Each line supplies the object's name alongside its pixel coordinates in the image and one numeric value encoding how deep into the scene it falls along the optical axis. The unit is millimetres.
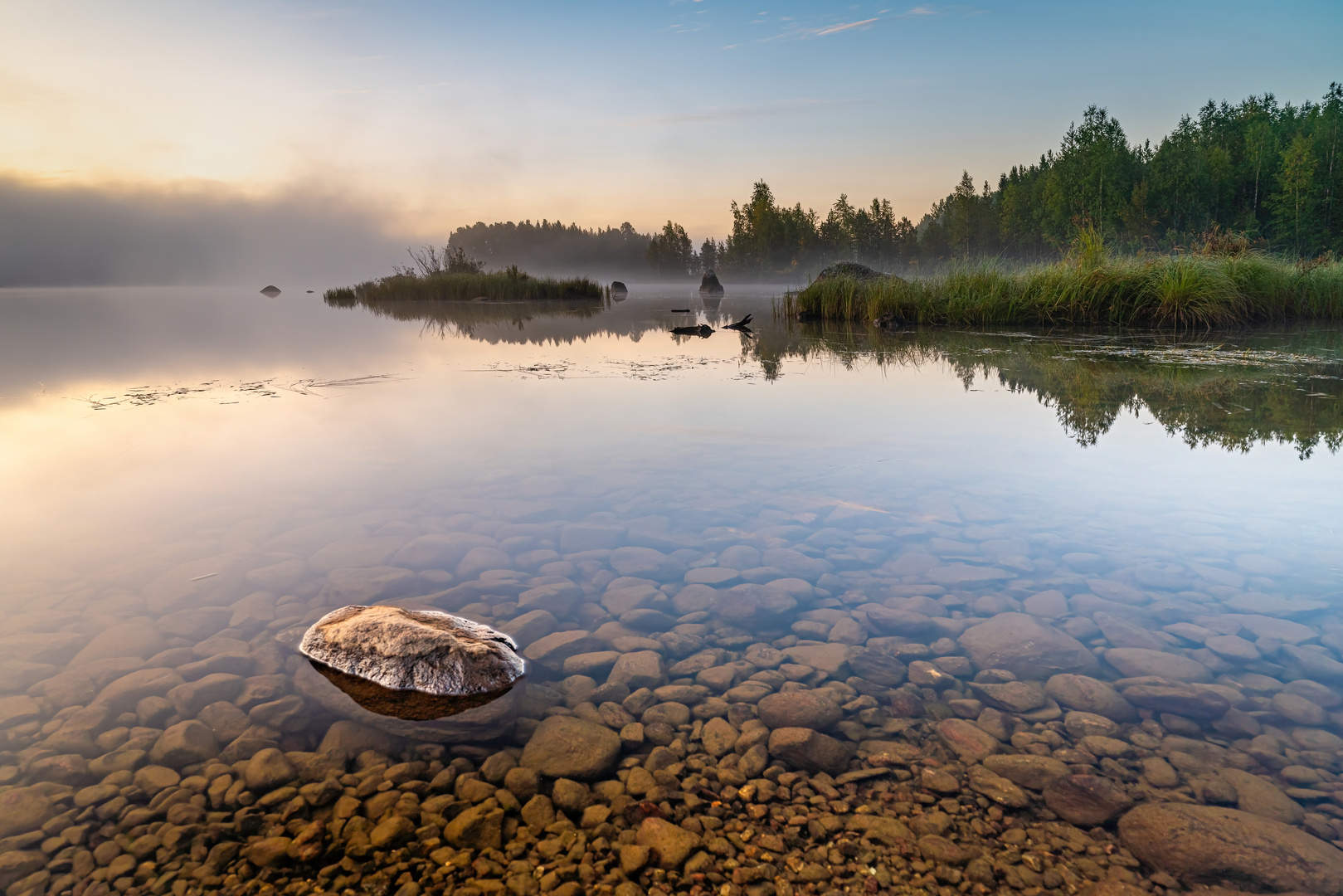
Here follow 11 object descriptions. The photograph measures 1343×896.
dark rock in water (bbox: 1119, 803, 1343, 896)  1605
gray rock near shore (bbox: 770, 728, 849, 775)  2057
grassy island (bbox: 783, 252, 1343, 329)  14281
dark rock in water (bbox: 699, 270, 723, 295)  51303
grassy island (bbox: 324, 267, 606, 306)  34719
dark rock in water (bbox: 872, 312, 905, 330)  17094
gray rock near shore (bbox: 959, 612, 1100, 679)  2498
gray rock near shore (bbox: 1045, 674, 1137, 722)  2244
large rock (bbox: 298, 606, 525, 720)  2451
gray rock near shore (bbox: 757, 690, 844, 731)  2236
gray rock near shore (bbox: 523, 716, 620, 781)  2068
